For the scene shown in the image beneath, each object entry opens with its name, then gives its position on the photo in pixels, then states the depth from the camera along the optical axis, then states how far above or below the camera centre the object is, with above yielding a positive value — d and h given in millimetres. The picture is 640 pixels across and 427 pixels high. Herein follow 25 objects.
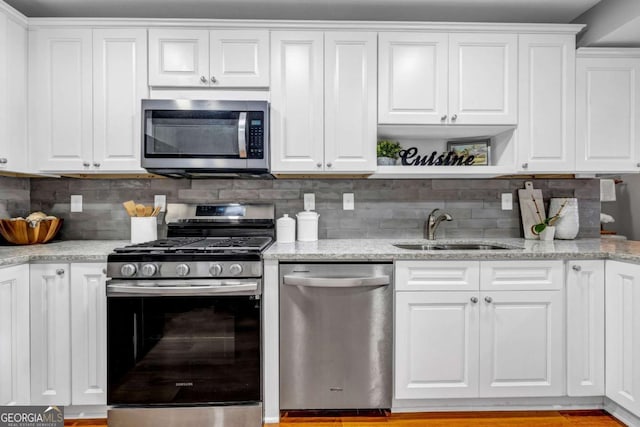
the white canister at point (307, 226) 2506 -120
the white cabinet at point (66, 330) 2006 -655
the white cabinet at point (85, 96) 2305 +677
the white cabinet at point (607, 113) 2428 +615
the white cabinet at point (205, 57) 2305 +919
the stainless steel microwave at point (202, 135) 2234 +432
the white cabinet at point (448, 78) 2352 +813
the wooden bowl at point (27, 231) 2281 -148
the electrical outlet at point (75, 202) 2660 +37
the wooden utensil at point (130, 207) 2430 +2
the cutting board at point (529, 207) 2682 +11
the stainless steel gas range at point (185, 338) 1902 -662
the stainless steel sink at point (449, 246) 2506 -255
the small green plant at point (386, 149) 2504 +391
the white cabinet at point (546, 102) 2385 +675
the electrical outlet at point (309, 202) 2682 +42
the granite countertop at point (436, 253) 2010 -240
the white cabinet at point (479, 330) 2051 -661
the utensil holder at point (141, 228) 2426 -133
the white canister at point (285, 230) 2453 -143
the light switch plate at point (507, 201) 2750 +55
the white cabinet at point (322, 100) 2330 +669
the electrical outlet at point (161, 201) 2666 +46
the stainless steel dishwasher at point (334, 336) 2010 -685
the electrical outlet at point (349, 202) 2711 +43
